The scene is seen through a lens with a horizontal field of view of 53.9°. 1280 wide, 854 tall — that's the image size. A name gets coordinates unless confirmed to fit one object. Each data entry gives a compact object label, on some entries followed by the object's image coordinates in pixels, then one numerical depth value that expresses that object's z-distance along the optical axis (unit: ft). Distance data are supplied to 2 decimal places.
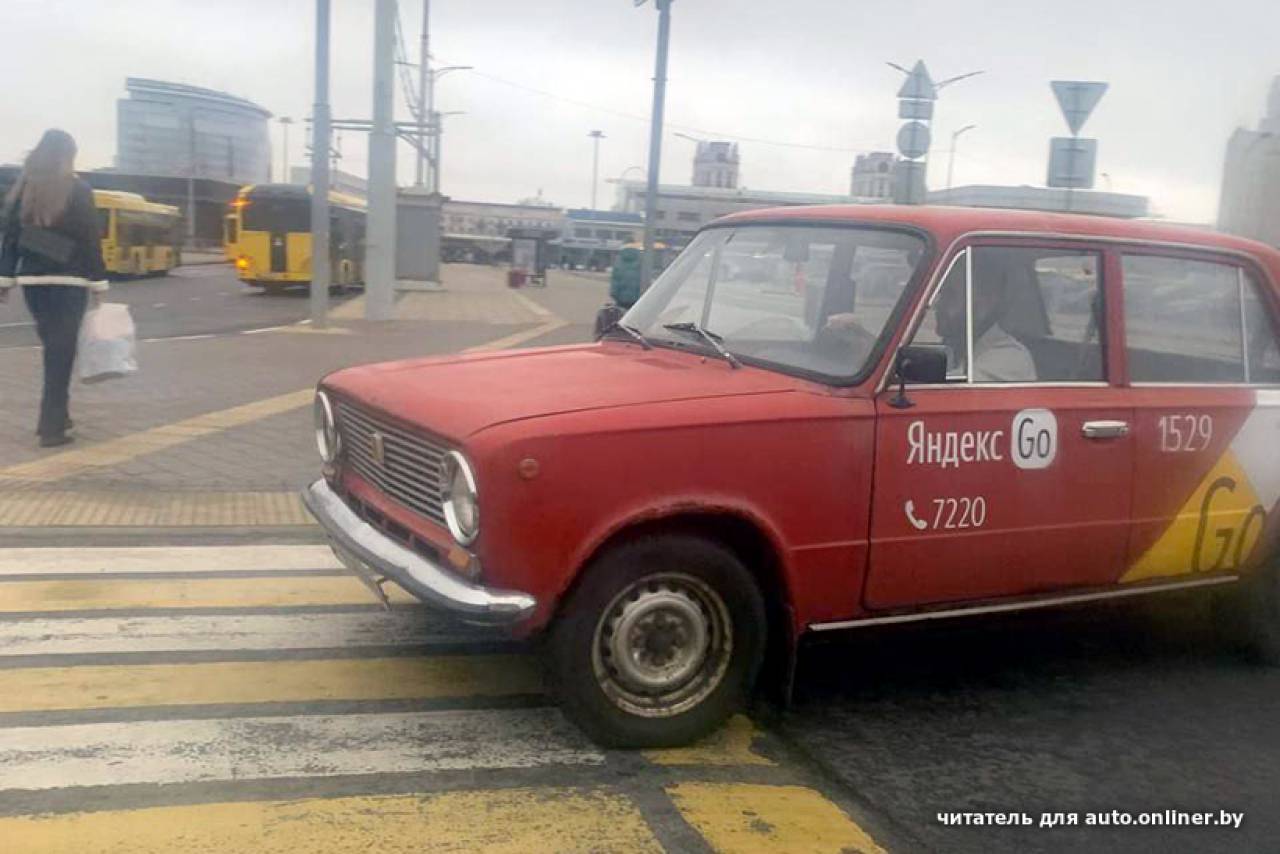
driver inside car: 14.52
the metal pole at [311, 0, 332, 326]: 66.28
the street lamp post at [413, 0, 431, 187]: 130.21
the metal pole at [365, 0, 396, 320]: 71.31
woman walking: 26.30
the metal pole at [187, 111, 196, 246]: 220.84
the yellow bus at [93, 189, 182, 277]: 114.21
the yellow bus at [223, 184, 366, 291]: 110.11
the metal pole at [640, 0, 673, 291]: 48.98
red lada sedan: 12.42
